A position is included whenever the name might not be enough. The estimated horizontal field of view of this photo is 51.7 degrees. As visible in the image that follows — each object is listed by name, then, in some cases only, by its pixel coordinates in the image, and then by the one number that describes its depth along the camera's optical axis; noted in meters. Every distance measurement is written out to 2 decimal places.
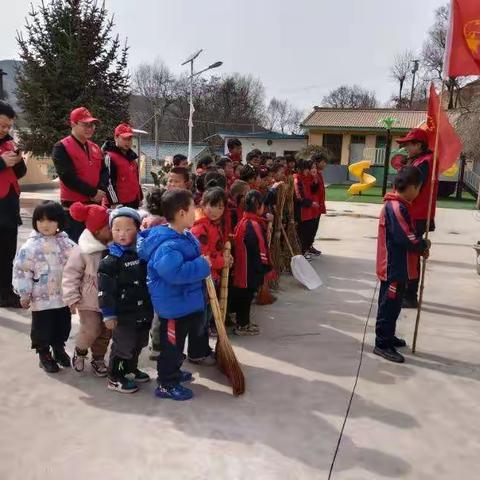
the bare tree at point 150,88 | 55.12
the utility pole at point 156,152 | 31.73
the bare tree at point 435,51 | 39.56
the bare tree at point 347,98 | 63.02
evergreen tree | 12.34
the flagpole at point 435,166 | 3.96
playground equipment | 20.95
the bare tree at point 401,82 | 52.81
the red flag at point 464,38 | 3.99
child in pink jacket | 3.19
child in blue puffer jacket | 2.90
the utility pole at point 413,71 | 49.58
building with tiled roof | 30.64
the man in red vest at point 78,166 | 4.36
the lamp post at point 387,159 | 19.94
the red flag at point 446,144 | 4.39
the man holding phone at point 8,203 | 4.49
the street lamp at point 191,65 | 19.27
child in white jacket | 3.30
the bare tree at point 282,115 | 67.62
